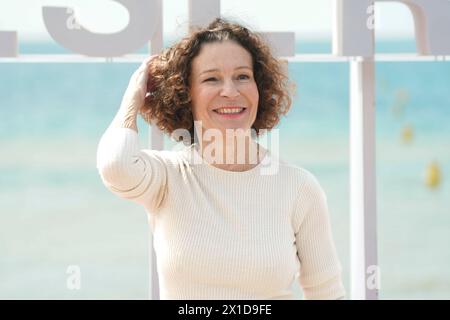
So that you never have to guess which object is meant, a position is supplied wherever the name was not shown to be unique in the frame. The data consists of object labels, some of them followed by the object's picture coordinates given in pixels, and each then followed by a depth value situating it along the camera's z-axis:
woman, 3.78
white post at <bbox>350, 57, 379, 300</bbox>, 4.69
